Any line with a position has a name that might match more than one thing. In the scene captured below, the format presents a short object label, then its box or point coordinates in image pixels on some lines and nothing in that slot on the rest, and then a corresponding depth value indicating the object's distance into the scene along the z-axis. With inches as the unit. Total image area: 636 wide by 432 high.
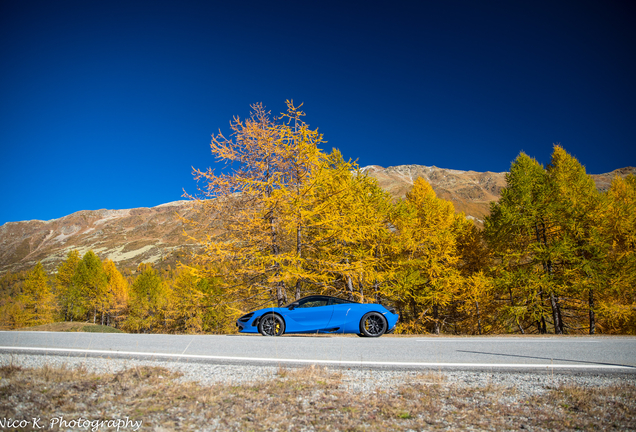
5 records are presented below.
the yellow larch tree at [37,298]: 1599.4
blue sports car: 359.3
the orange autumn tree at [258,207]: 463.5
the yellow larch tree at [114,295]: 1869.3
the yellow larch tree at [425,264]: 690.2
